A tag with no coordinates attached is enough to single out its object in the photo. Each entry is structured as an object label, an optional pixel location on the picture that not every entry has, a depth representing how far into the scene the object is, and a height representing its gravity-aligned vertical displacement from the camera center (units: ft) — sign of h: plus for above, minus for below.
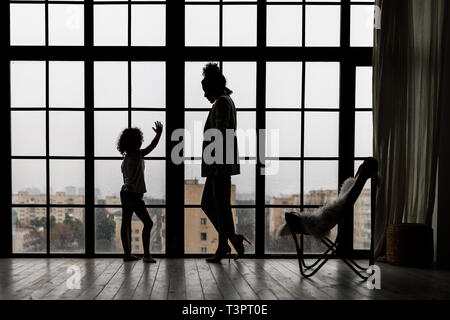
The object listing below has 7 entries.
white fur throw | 11.72 -1.85
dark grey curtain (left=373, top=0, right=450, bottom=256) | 14.42 +1.35
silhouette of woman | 13.62 -0.62
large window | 15.19 +1.38
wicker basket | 13.65 -2.95
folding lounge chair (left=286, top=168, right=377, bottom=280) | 11.66 -2.37
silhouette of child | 14.06 -1.13
